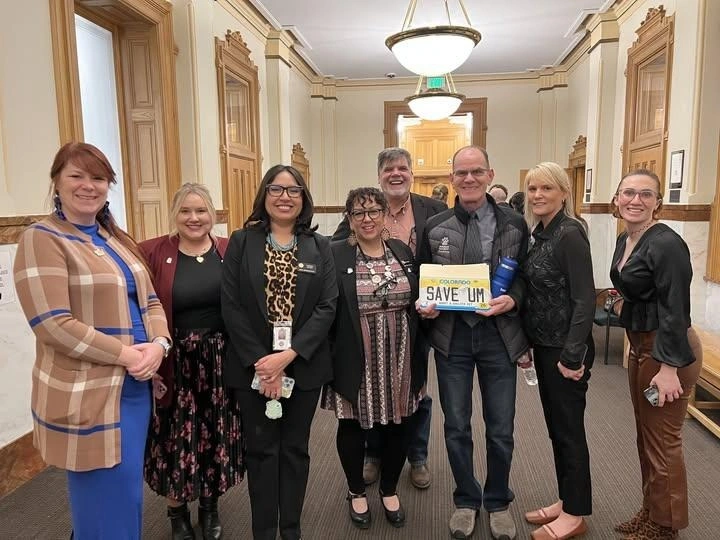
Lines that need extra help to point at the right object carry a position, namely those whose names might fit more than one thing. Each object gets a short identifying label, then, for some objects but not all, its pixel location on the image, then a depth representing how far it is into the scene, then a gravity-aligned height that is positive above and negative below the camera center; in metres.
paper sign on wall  2.65 -0.34
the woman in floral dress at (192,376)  2.11 -0.67
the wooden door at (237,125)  5.33 +0.94
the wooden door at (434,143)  10.09 +1.18
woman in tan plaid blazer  1.50 -0.41
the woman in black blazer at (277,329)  2.00 -0.46
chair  4.74 -1.07
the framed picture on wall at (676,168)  4.50 +0.30
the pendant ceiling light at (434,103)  7.01 +1.37
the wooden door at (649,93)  4.89 +1.15
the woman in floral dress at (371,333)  2.18 -0.53
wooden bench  3.29 -1.14
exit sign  8.39 +1.97
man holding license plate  2.14 -0.47
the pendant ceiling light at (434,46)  4.00 +1.24
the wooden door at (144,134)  4.24 +0.61
